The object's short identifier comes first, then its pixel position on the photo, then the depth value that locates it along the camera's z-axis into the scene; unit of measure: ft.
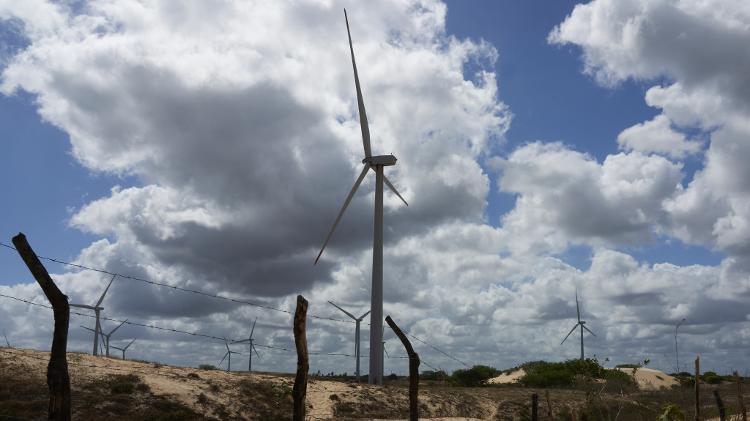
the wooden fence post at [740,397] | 97.09
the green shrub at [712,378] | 420.15
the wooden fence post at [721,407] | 103.22
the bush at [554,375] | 308.19
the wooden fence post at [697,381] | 87.73
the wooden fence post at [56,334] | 57.52
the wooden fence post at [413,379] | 87.81
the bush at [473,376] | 330.54
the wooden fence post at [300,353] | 65.41
